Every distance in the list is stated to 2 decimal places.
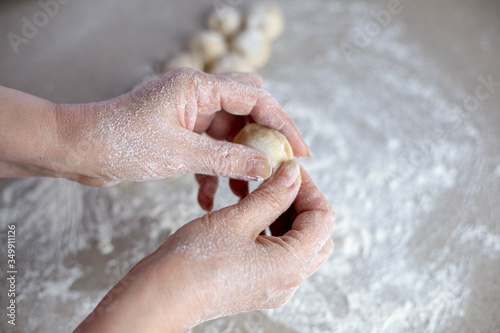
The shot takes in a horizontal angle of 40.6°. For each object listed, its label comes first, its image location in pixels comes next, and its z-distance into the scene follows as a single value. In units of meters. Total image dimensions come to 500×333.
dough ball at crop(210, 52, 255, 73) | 0.60
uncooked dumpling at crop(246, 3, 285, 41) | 0.64
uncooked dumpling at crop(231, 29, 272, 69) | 0.62
